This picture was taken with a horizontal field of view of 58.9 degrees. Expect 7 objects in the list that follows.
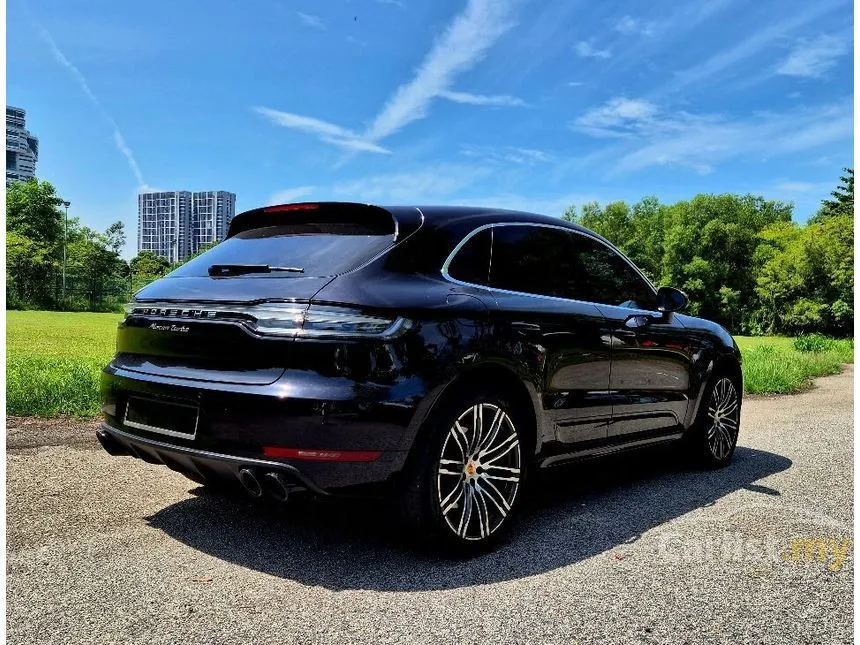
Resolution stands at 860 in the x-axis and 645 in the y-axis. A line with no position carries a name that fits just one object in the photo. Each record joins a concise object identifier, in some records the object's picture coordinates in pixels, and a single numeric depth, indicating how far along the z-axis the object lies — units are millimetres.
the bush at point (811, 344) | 20125
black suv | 3258
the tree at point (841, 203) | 70750
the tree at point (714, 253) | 65375
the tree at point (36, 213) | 57812
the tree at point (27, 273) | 48344
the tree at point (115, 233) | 65438
